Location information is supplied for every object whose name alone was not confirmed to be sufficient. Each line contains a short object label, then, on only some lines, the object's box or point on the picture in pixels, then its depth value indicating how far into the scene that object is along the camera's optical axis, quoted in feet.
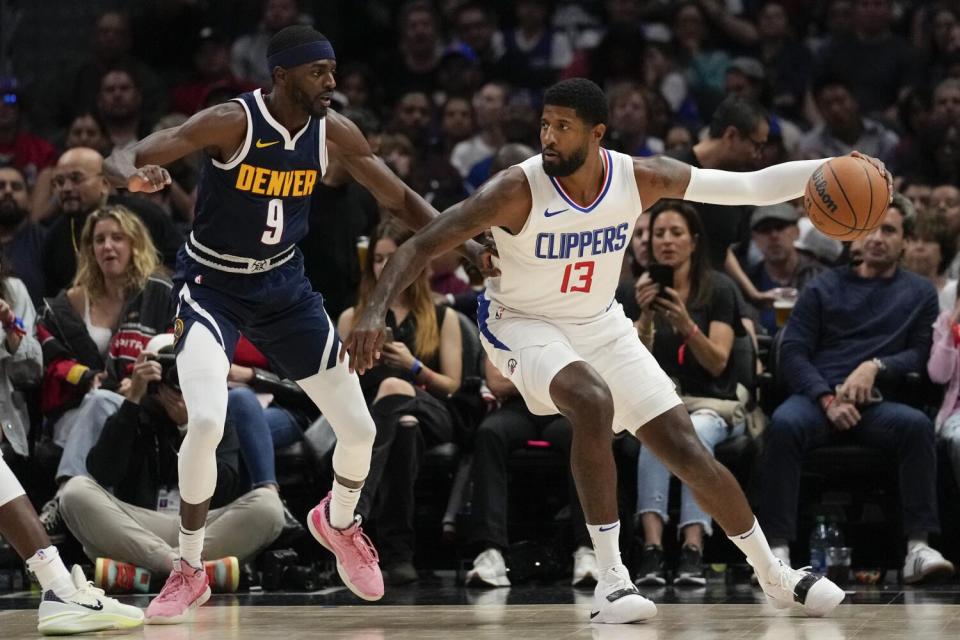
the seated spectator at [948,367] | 51.01
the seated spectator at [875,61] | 77.56
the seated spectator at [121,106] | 72.23
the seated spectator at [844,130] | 71.31
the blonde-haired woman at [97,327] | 51.60
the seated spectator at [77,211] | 58.39
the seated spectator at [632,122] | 67.90
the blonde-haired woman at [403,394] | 51.03
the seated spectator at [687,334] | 49.85
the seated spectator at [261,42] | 80.74
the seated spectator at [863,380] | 49.78
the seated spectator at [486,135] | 73.46
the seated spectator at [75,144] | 66.64
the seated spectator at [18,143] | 72.02
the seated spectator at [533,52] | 81.61
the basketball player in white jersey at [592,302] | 37.96
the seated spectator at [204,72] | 77.05
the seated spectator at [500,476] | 49.44
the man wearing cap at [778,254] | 59.26
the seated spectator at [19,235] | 60.44
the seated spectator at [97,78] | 76.95
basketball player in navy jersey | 38.91
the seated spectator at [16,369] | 52.24
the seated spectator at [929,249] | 56.70
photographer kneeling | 48.47
